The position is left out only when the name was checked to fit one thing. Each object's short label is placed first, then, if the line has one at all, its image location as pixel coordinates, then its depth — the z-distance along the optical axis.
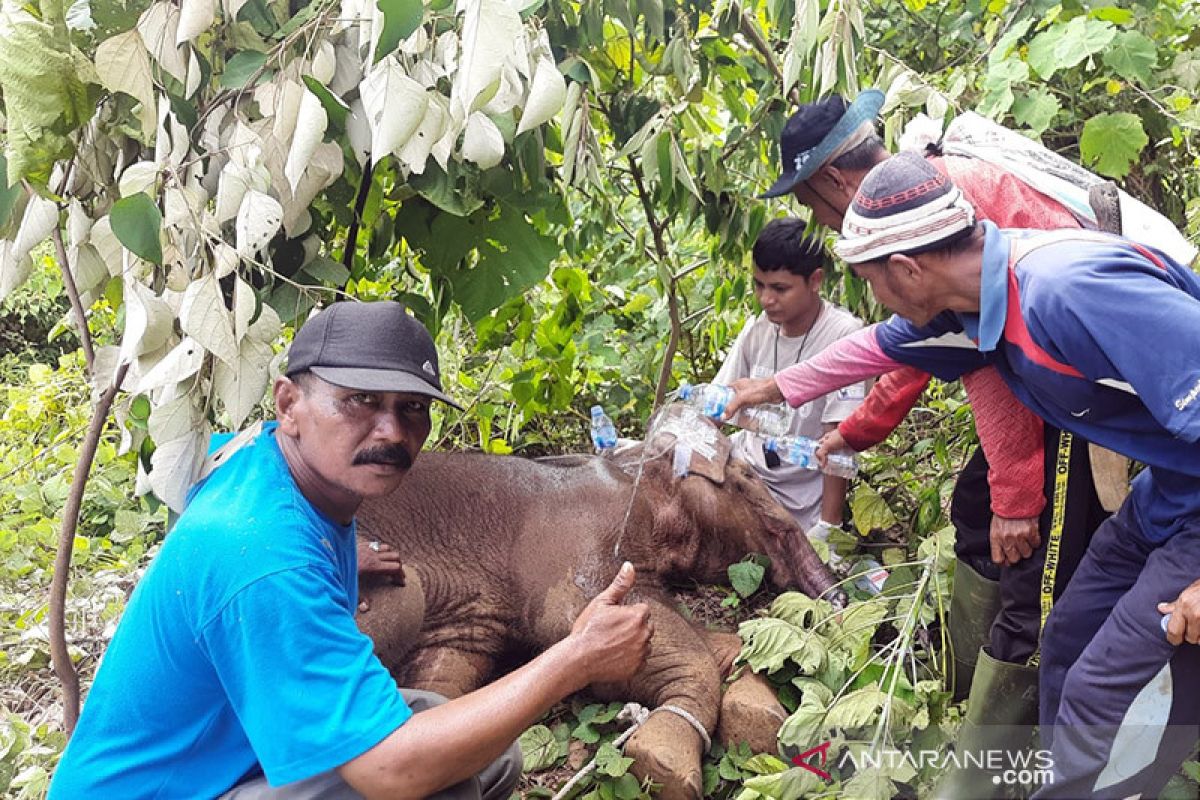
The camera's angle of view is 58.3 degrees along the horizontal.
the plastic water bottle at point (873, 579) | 4.04
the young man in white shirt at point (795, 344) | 4.46
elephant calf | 3.45
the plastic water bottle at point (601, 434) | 4.46
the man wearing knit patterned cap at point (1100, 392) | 2.15
